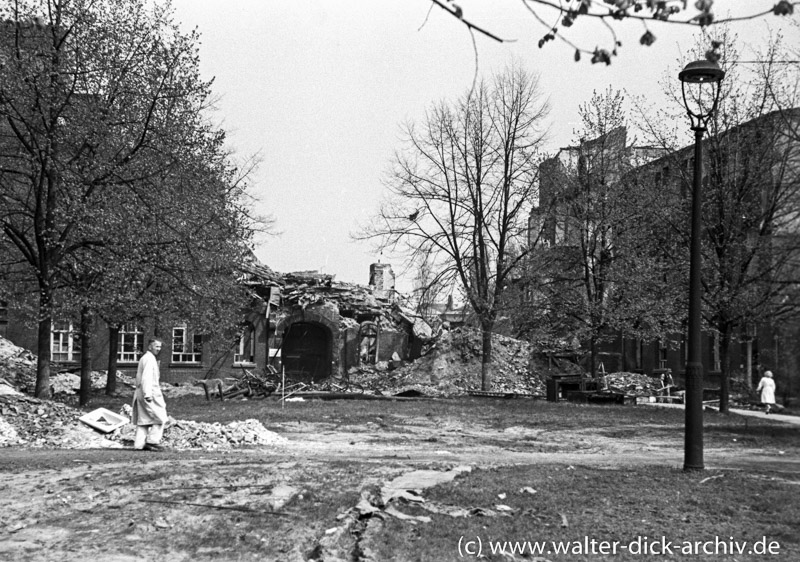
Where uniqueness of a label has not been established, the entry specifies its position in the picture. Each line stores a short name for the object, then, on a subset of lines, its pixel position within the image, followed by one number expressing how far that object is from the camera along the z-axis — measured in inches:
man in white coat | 509.0
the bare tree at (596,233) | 1059.3
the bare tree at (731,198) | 810.8
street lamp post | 401.7
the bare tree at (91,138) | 742.5
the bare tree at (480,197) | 1300.4
